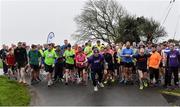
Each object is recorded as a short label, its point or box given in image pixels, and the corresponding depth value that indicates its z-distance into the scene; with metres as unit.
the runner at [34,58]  12.45
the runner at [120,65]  11.97
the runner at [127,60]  11.70
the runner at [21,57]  11.97
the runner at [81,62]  11.90
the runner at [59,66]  12.27
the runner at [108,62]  11.98
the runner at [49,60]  11.99
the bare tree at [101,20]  45.92
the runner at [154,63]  11.43
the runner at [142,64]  11.28
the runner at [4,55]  14.30
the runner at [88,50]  12.44
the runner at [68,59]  12.07
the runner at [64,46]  12.33
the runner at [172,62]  10.99
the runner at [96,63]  11.02
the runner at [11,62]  13.27
